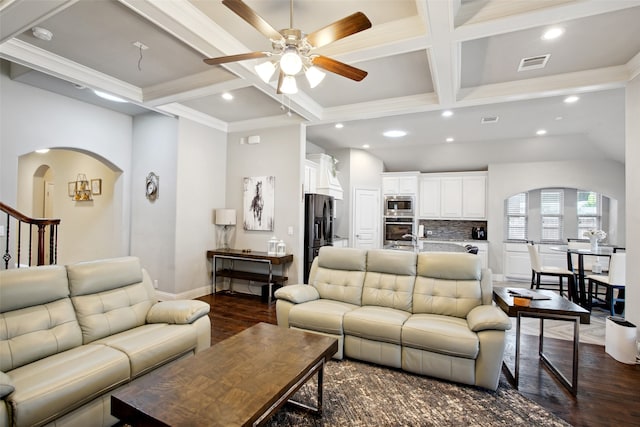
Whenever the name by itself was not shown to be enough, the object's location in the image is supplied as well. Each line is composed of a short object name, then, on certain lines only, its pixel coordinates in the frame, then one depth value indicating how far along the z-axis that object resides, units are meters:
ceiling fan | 1.94
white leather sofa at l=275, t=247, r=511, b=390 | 2.56
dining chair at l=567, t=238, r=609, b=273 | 5.94
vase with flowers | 5.20
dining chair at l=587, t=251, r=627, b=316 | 4.22
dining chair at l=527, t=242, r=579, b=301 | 5.16
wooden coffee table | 1.49
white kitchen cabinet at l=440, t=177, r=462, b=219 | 7.60
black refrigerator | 5.34
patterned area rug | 2.16
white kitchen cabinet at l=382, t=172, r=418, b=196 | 7.70
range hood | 6.18
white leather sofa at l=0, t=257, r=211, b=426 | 1.73
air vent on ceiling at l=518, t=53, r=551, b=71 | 3.24
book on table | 2.85
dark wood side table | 2.49
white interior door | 7.15
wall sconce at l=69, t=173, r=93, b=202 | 5.92
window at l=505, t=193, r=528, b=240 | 7.45
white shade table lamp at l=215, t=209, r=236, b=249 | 5.50
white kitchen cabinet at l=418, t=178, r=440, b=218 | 7.77
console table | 4.96
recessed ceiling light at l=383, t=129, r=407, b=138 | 5.87
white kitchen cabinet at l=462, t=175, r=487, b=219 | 7.41
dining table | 4.88
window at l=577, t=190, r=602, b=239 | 6.93
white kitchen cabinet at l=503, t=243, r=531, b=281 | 6.93
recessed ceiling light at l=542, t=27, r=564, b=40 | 2.72
